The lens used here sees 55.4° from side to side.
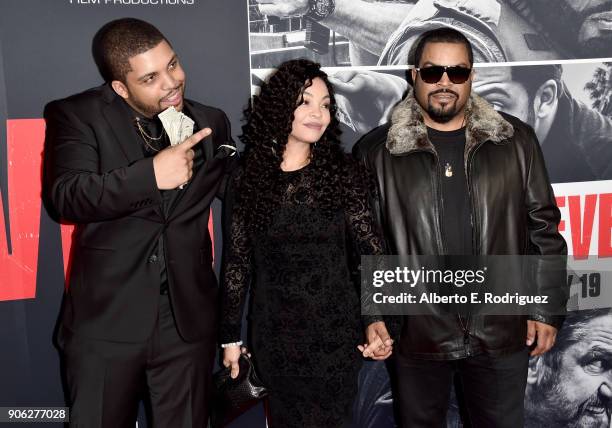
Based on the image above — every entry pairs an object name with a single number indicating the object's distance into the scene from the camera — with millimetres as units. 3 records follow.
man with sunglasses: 2541
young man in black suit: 2316
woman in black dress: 2340
